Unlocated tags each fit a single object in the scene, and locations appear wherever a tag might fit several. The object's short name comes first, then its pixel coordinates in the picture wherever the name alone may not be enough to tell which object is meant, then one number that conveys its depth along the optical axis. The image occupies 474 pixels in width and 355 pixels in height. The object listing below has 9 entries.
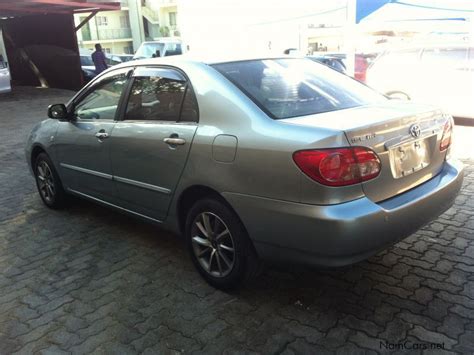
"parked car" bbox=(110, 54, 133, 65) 21.76
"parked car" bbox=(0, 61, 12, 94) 14.56
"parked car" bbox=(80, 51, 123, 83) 17.98
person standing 16.33
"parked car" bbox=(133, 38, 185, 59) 18.06
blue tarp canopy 11.08
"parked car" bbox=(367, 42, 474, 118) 8.66
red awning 13.83
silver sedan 2.59
